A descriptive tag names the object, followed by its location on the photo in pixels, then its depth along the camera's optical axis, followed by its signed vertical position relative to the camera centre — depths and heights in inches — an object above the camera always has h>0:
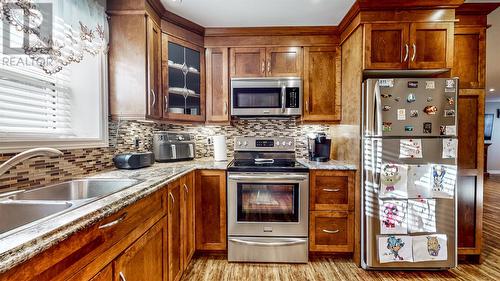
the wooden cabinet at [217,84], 102.7 +21.8
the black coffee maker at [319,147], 102.5 -4.8
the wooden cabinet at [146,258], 42.9 -24.7
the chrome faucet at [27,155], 37.6 -3.1
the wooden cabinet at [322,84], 101.8 +21.7
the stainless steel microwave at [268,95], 100.5 +16.9
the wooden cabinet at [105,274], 35.8 -21.2
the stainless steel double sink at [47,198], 41.3 -12.4
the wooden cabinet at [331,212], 87.7 -27.4
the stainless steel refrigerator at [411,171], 78.3 -11.4
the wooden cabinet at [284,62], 101.8 +30.9
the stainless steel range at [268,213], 87.5 -28.0
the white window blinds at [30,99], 51.1 +8.9
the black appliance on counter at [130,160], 75.6 -7.8
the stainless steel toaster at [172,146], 95.7 -4.3
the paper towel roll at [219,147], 103.0 -4.8
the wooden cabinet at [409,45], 82.2 +30.6
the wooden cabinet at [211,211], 89.2 -27.4
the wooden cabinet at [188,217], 77.2 -27.2
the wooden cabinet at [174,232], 65.6 -27.5
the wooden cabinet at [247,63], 102.0 +30.6
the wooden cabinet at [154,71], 80.0 +22.1
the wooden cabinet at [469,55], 86.6 +29.0
